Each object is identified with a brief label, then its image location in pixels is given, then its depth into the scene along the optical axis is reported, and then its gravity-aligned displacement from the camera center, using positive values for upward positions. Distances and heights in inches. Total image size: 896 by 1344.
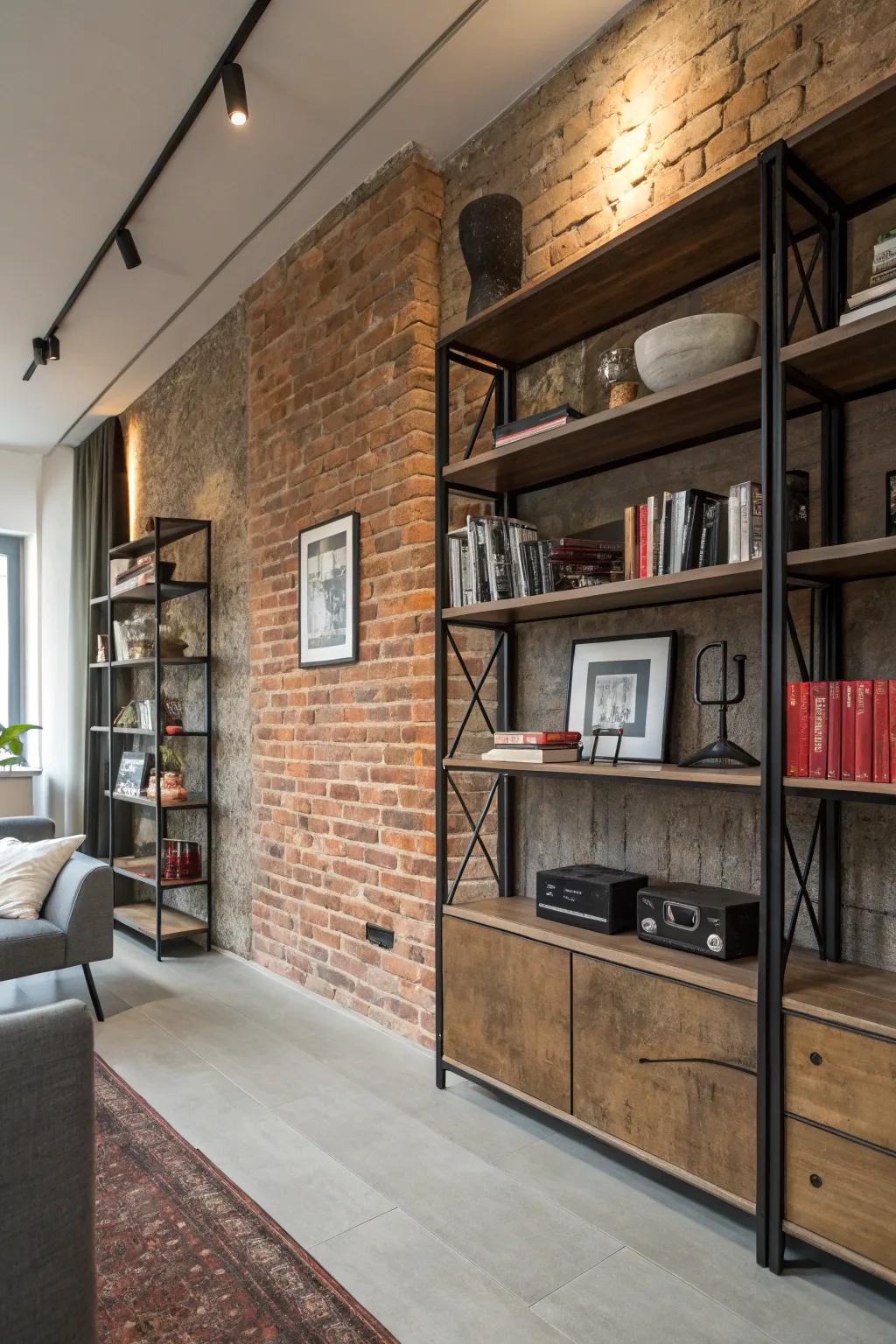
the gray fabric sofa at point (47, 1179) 48.2 -27.9
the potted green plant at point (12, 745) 230.7 -17.5
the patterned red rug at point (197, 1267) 65.2 -47.7
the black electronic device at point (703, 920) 79.0 -22.1
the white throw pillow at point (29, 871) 127.3 -28.4
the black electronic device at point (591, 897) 89.4 -22.6
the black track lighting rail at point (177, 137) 96.6 +71.2
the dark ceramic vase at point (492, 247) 103.6 +50.9
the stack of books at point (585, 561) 94.3 +12.6
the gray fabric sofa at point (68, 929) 121.0 -35.0
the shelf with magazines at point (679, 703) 68.8 +0.8
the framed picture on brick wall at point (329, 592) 132.0 +13.5
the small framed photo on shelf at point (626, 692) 93.7 -1.4
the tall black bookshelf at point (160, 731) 170.2 -10.5
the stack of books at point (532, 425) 92.4 +27.4
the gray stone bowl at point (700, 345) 79.3 +30.2
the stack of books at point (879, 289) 66.7 +29.6
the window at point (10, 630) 262.1 +14.8
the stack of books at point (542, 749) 95.4 -7.6
